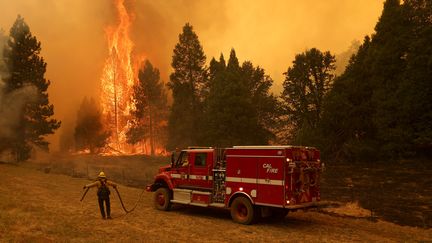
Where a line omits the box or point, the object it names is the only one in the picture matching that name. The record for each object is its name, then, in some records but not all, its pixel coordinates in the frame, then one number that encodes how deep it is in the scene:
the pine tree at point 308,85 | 44.38
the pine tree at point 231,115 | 45.28
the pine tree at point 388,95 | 29.45
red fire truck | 15.36
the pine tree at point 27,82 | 42.38
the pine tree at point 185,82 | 60.28
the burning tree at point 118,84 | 83.94
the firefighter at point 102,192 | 16.72
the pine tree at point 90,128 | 79.94
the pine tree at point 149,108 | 72.88
